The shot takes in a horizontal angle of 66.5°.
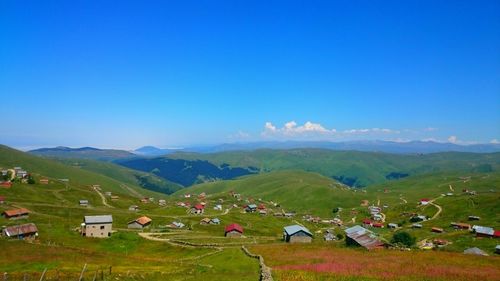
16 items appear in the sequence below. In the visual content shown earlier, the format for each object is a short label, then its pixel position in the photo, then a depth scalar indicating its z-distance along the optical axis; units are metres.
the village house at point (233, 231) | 123.94
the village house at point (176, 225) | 142.07
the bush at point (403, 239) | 98.69
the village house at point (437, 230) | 136.68
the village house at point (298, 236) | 107.00
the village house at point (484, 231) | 113.69
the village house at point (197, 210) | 191.00
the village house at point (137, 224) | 136.66
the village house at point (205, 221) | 154.48
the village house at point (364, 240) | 71.31
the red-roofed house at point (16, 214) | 124.86
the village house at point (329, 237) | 130.85
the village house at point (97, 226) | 111.06
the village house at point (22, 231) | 96.81
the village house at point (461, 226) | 140.88
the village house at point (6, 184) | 183.98
